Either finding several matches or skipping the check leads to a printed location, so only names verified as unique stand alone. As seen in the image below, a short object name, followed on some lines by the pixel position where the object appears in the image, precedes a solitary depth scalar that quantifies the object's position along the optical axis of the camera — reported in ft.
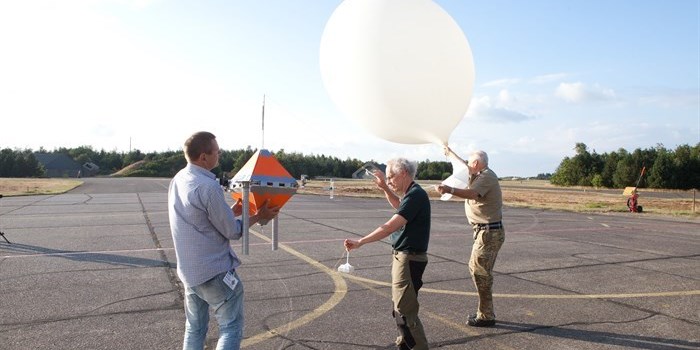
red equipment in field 81.66
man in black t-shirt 14.12
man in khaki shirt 18.08
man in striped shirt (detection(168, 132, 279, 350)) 10.88
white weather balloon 17.22
